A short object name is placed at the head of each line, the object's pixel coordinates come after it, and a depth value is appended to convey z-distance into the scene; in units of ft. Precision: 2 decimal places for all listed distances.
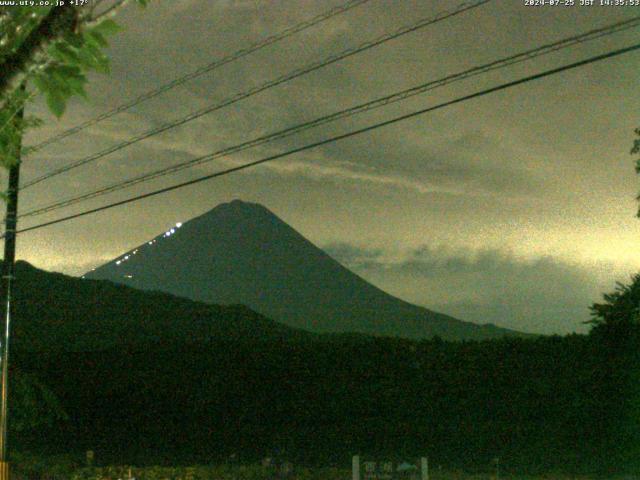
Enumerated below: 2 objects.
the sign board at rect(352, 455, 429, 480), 39.49
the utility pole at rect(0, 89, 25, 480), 43.91
